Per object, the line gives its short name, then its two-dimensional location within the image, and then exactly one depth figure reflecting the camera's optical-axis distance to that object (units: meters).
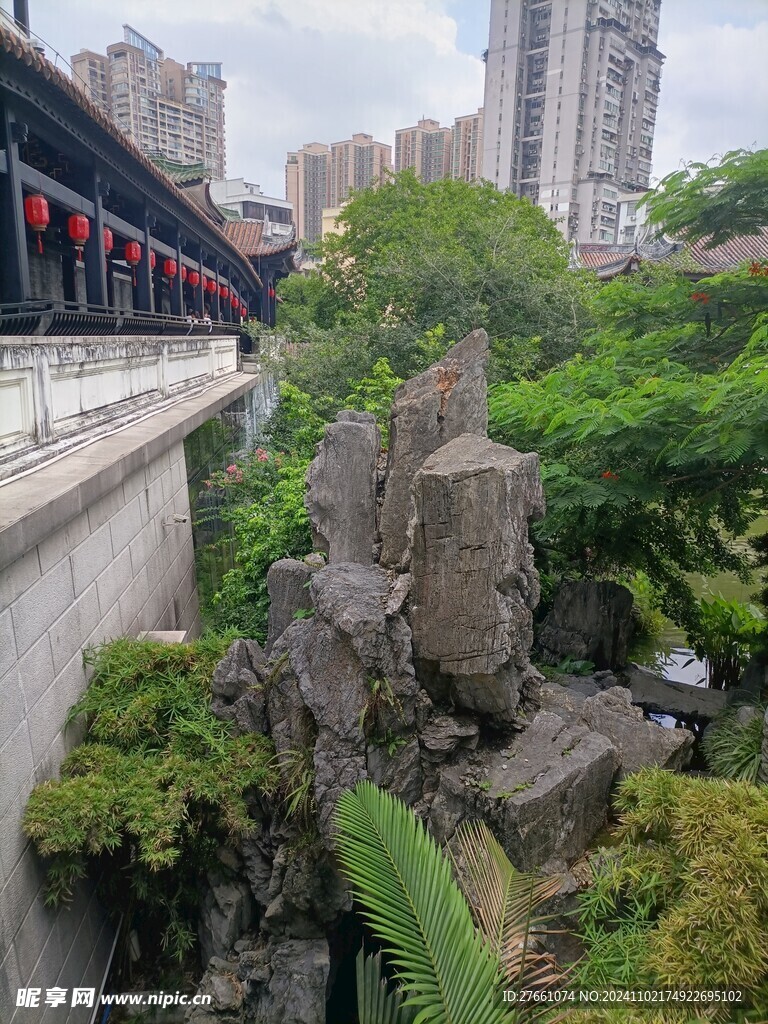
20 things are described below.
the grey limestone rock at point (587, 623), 6.78
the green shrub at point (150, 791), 4.20
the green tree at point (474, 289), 12.31
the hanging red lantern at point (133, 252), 11.13
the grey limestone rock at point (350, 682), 4.40
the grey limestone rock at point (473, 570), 4.40
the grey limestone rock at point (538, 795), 4.11
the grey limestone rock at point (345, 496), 5.87
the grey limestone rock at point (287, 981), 4.36
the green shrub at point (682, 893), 2.84
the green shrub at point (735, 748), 5.10
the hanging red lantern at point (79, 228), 9.01
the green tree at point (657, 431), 5.32
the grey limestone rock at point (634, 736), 4.62
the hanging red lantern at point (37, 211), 7.79
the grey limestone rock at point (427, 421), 5.69
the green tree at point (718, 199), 6.05
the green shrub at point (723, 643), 8.47
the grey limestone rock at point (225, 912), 4.82
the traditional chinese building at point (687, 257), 18.77
